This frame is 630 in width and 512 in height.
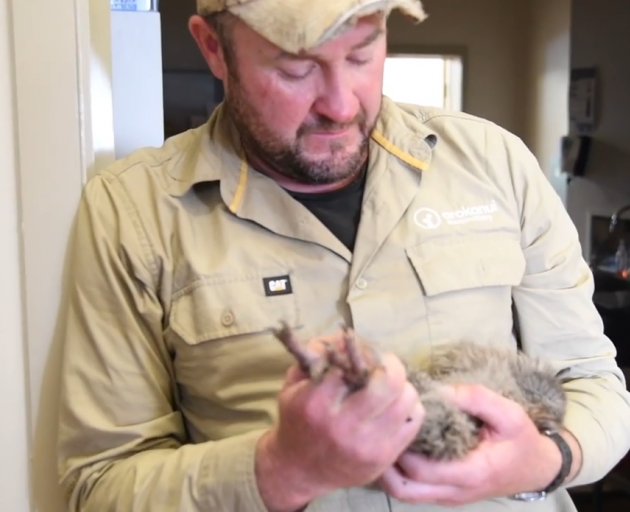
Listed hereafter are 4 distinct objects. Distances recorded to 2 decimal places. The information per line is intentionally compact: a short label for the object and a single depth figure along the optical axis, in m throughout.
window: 5.04
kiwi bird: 0.68
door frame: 1.02
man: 0.97
